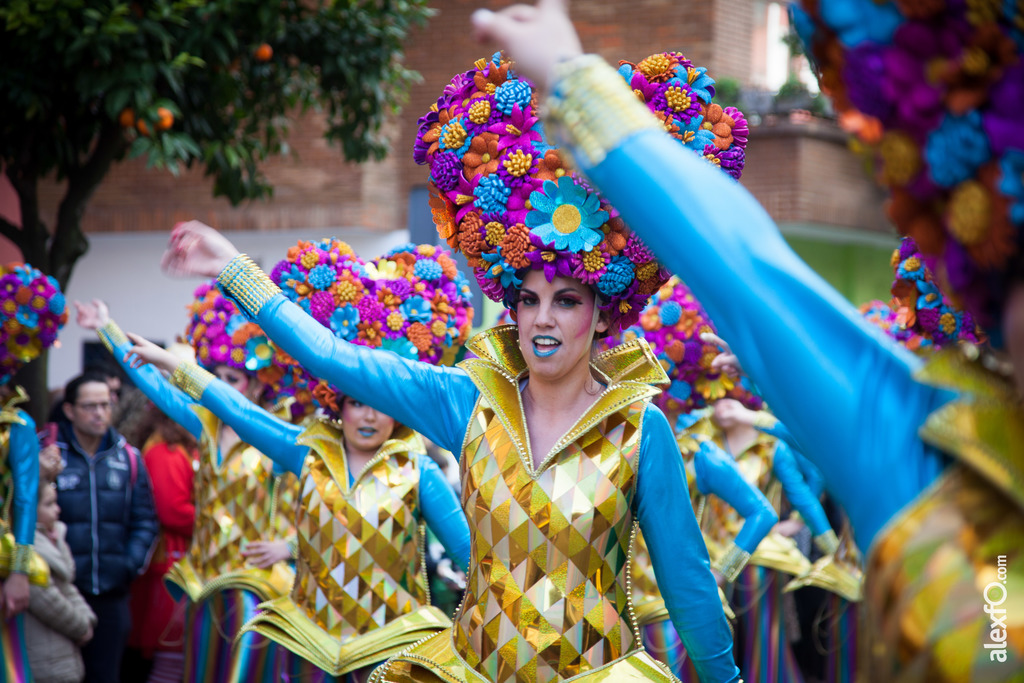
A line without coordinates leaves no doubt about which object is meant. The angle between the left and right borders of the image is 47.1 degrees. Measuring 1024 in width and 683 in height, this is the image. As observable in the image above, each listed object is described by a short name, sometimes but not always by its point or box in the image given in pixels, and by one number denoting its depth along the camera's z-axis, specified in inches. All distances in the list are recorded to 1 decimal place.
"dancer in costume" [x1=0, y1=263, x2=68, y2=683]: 223.6
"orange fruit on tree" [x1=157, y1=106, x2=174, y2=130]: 268.4
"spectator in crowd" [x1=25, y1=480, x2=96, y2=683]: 232.2
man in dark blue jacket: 270.4
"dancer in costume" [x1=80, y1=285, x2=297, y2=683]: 230.7
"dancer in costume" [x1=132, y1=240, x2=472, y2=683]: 170.6
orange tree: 267.1
